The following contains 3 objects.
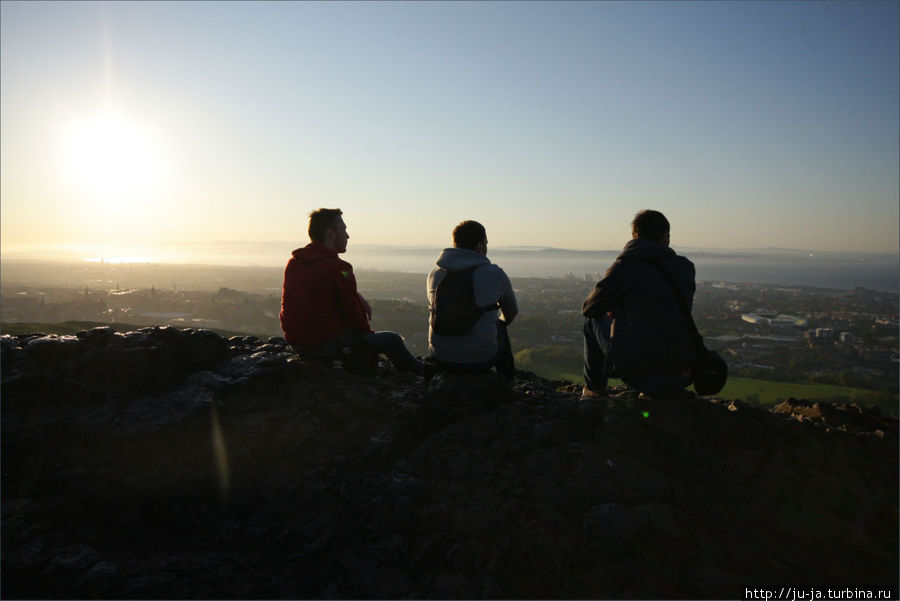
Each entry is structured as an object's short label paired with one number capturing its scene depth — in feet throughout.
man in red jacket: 18.53
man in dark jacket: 15.06
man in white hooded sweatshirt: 17.94
